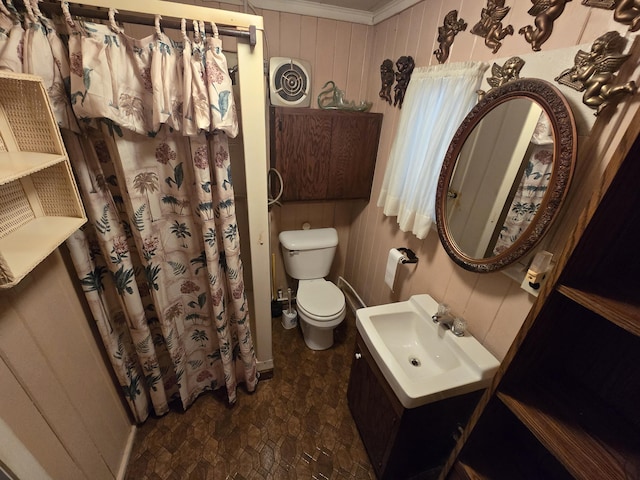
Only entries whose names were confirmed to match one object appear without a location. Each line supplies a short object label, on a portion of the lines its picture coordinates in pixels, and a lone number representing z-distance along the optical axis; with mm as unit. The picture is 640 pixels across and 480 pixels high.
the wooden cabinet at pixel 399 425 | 1081
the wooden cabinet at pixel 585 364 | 567
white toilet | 1904
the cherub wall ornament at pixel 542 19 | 811
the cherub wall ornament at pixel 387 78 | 1622
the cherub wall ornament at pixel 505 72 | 937
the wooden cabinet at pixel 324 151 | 1730
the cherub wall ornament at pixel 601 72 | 687
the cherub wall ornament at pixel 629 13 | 651
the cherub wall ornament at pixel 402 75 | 1462
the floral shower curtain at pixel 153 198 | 863
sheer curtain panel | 1154
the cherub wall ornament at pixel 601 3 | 699
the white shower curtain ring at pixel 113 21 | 823
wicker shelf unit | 710
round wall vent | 1666
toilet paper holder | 1503
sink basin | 998
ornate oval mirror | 827
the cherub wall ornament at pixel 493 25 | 967
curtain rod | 828
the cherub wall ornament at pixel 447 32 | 1152
